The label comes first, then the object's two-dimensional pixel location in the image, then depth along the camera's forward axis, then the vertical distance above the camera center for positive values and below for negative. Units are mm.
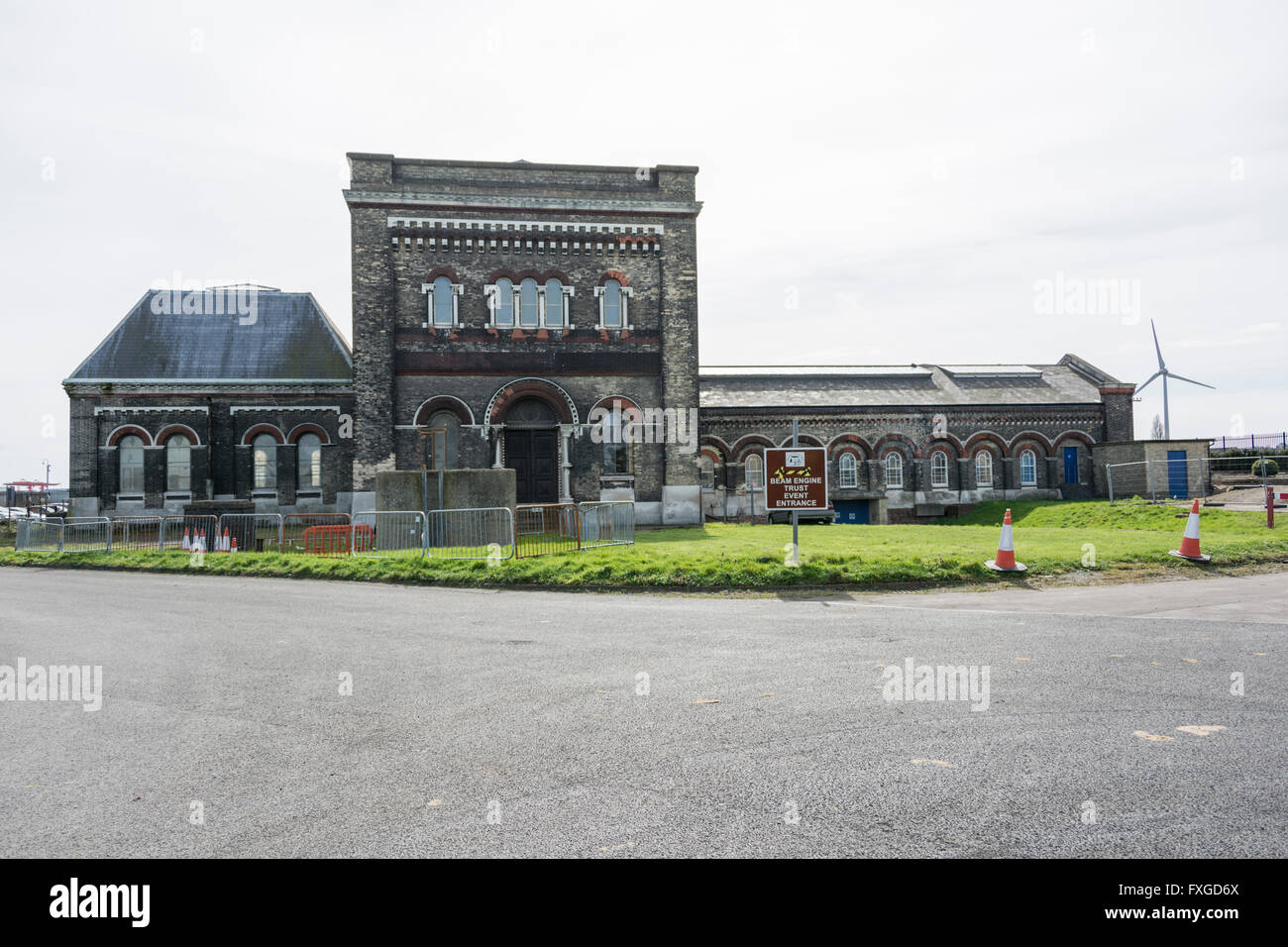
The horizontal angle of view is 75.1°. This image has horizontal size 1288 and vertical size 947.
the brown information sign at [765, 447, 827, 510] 14695 +362
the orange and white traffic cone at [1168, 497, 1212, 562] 14227 -895
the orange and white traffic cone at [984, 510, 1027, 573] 13305 -1006
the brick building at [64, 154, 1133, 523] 26109 +4584
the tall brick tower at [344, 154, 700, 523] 26016 +5981
